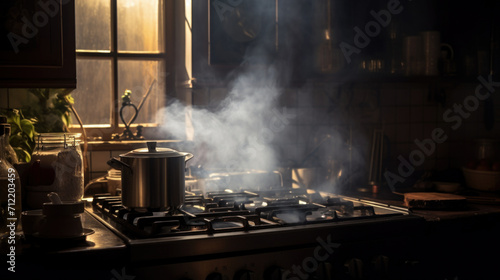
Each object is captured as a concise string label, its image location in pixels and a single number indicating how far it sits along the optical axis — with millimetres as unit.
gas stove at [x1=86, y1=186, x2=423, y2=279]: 1454
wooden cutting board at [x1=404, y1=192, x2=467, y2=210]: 2059
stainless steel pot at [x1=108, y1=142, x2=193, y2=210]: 1614
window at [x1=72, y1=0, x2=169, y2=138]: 2459
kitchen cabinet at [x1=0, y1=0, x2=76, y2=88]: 1714
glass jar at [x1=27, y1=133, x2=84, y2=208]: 1867
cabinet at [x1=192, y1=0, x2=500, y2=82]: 2375
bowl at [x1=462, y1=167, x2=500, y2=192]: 2586
